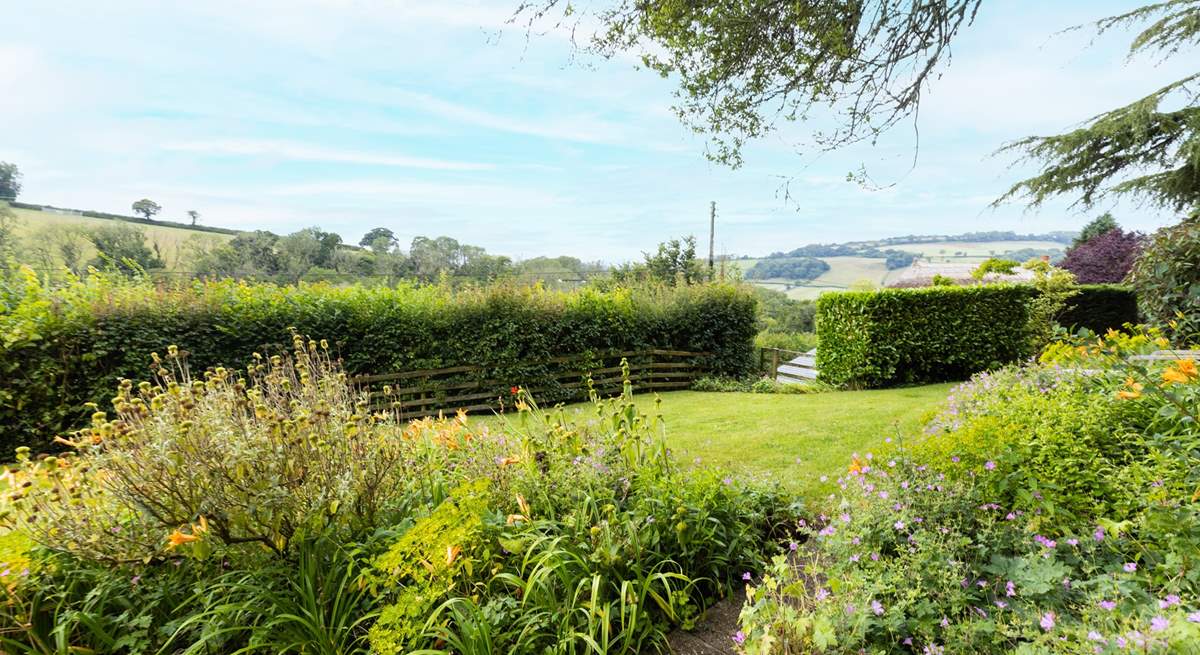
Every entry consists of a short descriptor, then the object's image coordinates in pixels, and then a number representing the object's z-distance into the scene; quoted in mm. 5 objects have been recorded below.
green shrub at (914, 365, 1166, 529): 2227
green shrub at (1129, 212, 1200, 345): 6098
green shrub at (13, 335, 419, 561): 2055
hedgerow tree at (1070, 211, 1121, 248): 24844
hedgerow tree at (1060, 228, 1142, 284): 18906
